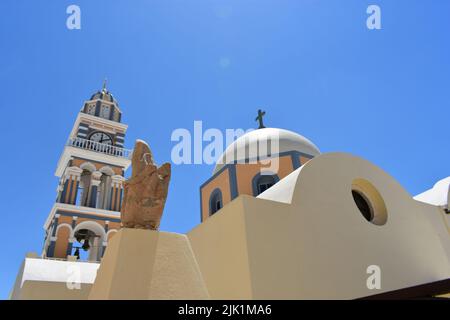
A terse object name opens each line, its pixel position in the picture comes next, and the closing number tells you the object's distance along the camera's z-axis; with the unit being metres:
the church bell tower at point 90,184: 13.30
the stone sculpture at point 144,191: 4.54
